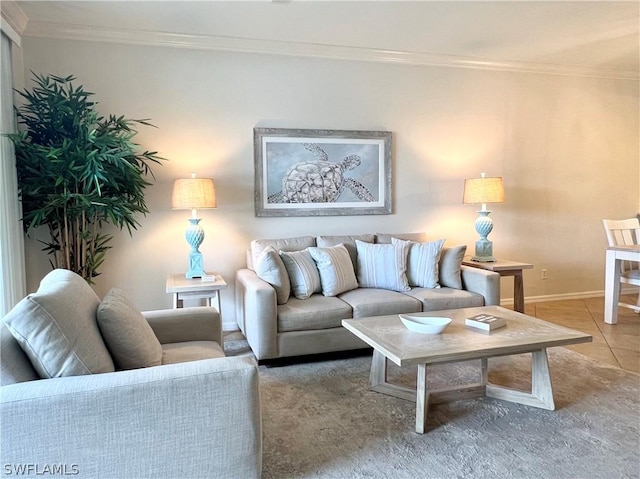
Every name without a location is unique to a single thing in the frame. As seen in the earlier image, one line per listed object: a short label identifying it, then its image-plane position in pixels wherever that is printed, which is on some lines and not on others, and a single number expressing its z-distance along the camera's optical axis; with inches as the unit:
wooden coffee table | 83.8
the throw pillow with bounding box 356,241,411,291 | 143.4
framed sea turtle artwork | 158.1
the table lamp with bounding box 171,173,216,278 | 134.6
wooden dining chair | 162.7
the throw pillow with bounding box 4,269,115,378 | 58.9
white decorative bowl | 92.7
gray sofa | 120.0
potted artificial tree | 118.5
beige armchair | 56.9
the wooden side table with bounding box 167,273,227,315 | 128.9
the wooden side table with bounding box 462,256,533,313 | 158.1
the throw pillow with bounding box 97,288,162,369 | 69.6
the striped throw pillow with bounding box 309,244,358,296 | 136.6
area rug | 74.7
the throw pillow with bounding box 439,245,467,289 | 146.1
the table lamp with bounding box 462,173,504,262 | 164.2
